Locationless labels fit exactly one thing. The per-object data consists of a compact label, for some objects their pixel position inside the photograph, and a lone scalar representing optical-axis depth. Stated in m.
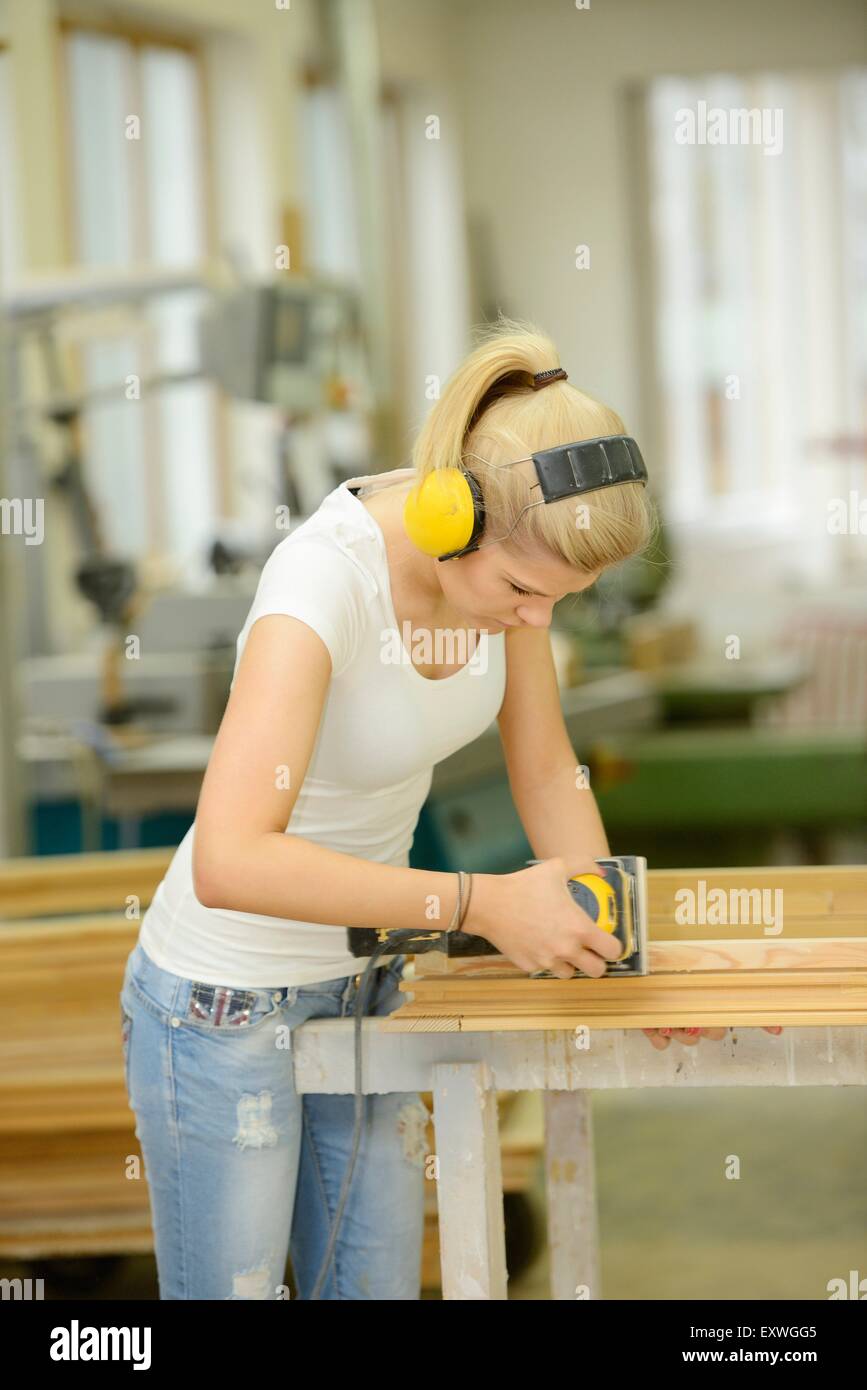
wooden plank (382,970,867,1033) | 3.97
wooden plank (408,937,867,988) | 4.11
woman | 3.94
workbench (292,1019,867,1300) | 4.02
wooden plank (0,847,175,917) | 5.88
